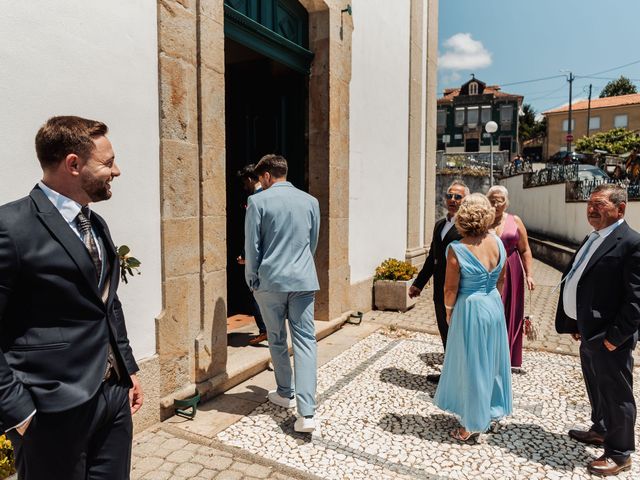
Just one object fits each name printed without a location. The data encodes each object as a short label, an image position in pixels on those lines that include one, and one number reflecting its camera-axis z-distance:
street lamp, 18.33
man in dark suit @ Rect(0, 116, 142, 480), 1.70
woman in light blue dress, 3.49
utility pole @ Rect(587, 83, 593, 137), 52.57
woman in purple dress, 4.71
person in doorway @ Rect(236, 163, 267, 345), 5.46
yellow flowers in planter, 7.83
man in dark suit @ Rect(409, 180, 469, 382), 4.56
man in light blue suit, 3.77
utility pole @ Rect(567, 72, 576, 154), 44.62
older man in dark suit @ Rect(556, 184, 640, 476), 3.09
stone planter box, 7.70
